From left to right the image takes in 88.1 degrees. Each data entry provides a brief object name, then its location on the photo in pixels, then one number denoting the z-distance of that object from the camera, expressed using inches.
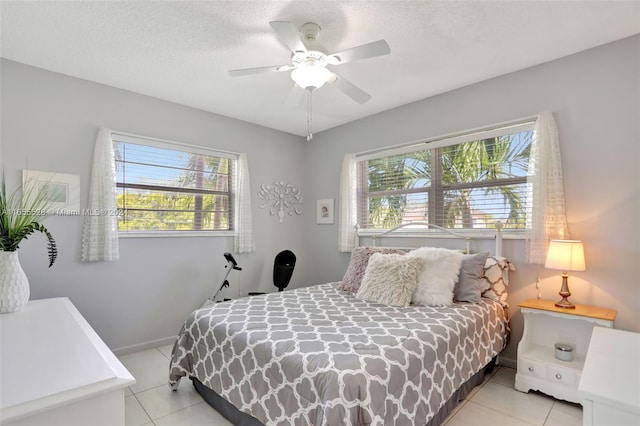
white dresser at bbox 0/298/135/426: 33.6
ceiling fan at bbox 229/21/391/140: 76.6
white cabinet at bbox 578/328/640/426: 40.5
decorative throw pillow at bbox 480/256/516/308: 108.9
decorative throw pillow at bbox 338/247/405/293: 120.4
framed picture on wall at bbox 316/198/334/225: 174.7
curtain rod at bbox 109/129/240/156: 126.7
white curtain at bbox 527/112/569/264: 102.1
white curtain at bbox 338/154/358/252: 160.6
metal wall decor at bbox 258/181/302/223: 172.4
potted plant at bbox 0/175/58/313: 73.7
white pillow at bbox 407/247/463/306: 99.3
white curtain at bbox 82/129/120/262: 117.1
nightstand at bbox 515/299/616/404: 88.7
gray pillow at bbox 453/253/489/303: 103.3
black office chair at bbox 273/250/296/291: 156.1
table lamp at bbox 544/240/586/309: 91.0
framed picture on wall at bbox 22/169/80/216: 107.6
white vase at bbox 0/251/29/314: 73.3
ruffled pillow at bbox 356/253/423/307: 101.0
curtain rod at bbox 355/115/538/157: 112.5
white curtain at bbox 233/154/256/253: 158.2
